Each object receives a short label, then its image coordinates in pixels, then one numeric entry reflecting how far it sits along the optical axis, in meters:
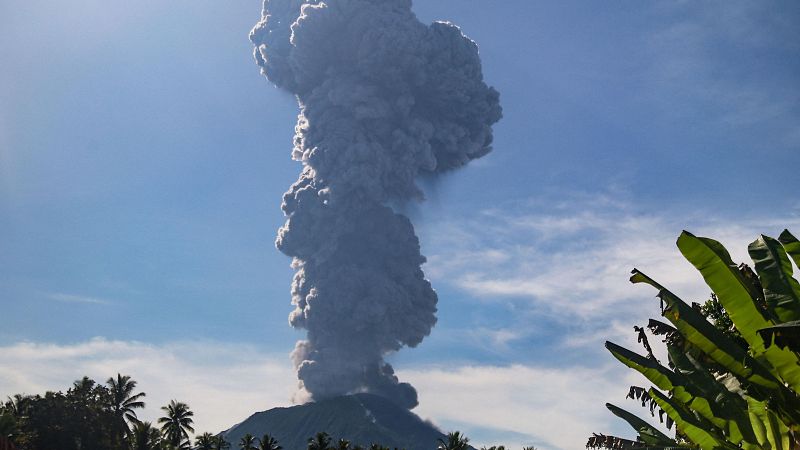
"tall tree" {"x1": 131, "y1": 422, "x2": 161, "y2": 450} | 58.94
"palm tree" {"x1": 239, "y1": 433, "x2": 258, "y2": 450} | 61.86
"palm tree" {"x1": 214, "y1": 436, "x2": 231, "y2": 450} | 62.18
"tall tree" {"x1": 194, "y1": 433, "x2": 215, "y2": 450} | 63.16
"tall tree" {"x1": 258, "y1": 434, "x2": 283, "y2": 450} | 56.78
